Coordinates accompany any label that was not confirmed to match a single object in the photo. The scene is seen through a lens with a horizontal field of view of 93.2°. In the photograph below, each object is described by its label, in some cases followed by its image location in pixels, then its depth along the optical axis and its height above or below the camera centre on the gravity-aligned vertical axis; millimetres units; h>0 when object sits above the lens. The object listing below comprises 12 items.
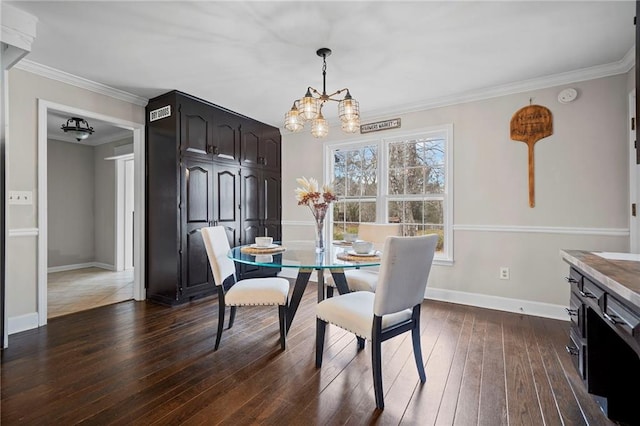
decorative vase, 2541 -95
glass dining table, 1989 -337
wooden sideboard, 1383 -706
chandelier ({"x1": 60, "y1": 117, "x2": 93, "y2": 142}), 4080 +1171
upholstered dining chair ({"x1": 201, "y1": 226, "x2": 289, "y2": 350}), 2328 -609
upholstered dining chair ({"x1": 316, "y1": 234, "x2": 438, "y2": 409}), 1673 -590
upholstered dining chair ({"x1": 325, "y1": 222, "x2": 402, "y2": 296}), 2649 -550
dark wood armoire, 3367 +288
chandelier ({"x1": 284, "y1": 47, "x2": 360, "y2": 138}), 2275 +761
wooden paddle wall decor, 3057 +879
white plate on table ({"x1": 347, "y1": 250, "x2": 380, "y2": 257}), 2244 -313
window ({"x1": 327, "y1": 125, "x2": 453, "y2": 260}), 3672 +392
